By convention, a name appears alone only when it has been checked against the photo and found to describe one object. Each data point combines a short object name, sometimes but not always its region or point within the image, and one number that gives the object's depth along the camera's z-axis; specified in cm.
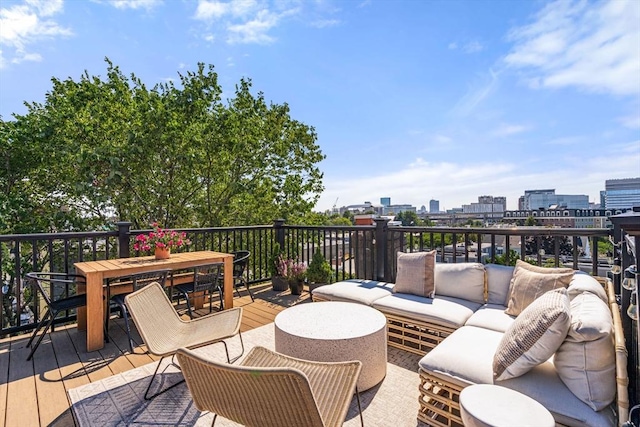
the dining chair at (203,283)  378
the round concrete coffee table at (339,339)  228
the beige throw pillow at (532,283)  262
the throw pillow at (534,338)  160
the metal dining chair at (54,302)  287
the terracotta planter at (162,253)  379
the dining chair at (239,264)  445
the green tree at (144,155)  809
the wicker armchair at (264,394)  122
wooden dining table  305
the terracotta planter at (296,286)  500
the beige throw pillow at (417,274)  342
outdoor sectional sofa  151
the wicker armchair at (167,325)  235
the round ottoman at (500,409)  127
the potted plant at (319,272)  471
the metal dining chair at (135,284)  323
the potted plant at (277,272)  527
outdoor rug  203
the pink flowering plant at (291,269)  500
